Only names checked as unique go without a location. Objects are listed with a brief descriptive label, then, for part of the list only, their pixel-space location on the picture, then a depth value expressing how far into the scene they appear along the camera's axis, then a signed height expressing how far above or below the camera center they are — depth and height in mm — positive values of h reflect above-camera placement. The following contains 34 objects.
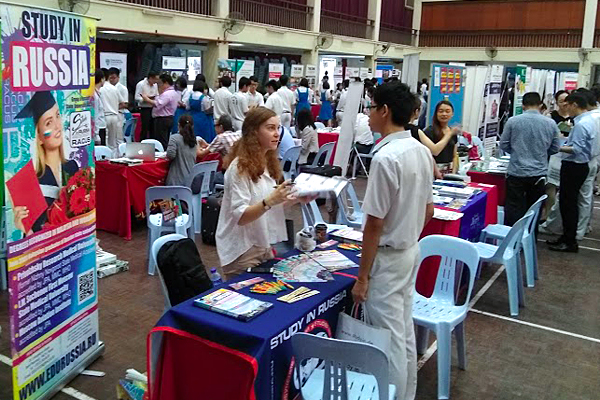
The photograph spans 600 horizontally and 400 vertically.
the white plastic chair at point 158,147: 6895 -653
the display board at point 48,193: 2414 -485
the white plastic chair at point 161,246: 2652 -728
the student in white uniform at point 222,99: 9617 -82
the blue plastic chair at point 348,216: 4850 -1001
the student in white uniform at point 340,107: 12945 -171
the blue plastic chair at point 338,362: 1948 -880
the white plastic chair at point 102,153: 6078 -662
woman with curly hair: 2758 -478
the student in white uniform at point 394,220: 2277 -467
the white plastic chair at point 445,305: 3045 -1120
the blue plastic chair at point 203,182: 5691 -877
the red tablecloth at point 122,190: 5637 -971
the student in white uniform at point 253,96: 10069 -2
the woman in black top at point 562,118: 7727 -110
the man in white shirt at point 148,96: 10320 -134
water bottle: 3034 -960
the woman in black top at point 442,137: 5145 -285
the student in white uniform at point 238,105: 9609 -165
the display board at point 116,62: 11820 +557
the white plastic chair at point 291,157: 7062 -724
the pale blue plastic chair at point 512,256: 4108 -1054
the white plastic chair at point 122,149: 5972 -611
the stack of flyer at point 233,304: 2211 -811
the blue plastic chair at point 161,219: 4828 -1045
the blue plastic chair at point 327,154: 7848 -717
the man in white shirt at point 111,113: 8852 -363
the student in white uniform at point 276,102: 9852 -93
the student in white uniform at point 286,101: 10789 -68
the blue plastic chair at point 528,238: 4742 -1066
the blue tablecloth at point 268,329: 2088 -861
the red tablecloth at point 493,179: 5996 -743
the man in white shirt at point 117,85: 9398 +65
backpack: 2637 -812
